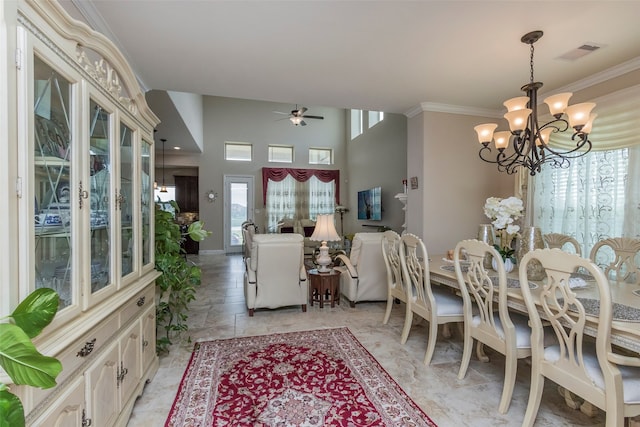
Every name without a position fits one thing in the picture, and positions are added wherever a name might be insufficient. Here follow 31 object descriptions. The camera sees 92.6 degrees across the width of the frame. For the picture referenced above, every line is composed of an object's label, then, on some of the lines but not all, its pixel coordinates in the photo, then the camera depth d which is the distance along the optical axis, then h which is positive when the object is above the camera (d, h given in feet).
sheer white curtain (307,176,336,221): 31.35 +1.35
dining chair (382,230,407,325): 10.28 -2.04
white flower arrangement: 7.99 -0.16
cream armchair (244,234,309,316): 11.57 -2.46
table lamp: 12.60 -1.04
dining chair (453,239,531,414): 6.26 -2.57
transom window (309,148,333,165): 32.20 +5.76
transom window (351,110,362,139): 29.37 +8.55
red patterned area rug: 6.10 -4.14
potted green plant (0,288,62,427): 2.38 -1.25
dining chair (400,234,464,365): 8.25 -2.60
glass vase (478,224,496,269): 9.10 -0.75
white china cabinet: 3.12 +0.06
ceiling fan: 21.32 +6.67
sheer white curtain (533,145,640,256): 9.63 +0.47
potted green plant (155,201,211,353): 8.55 -1.79
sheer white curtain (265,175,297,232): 30.04 +0.90
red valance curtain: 30.01 +3.56
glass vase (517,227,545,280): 7.69 -0.92
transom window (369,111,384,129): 24.96 +7.78
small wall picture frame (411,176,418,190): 14.97 +1.37
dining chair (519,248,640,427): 4.45 -2.38
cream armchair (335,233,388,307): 12.97 -2.62
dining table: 4.54 -1.73
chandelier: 7.42 +2.35
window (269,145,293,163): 31.12 +5.80
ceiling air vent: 8.82 +4.75
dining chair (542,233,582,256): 9.11 -0.96
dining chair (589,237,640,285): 7.75 -1.17
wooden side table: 13.12 -3.31
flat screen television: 24.43 +0.51
